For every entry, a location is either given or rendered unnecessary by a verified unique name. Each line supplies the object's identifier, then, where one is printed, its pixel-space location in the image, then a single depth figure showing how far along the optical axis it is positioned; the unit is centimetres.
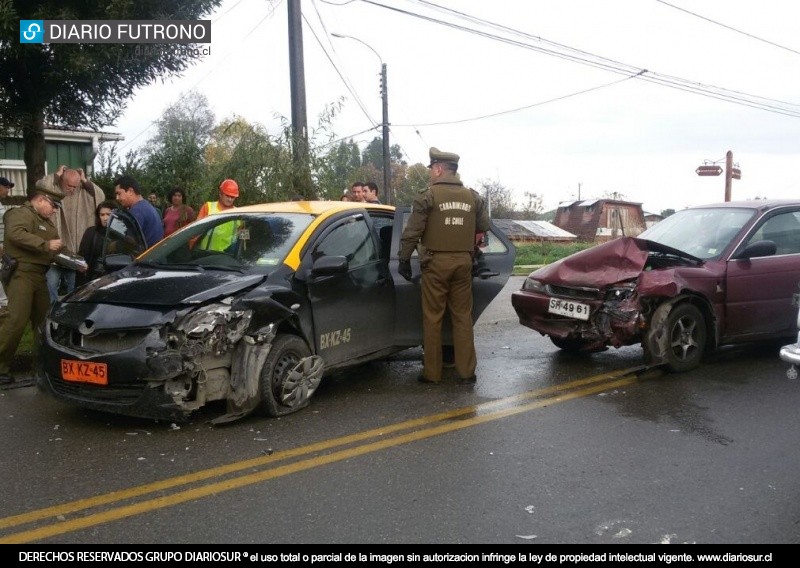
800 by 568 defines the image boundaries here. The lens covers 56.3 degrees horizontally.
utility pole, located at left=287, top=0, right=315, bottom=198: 1120
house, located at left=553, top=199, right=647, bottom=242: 5300
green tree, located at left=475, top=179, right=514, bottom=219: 6562
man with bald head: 844
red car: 658
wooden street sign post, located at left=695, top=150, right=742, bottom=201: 3036
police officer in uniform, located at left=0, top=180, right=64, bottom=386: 644
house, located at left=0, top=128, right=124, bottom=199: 1912
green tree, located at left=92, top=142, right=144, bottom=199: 1614
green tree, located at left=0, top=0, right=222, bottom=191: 982
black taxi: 486
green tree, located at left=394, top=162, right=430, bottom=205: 5822
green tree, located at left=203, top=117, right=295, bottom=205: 1084
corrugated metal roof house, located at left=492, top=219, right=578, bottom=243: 4772
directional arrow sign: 3025
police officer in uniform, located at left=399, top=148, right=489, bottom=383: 637
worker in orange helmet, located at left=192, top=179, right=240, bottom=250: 609
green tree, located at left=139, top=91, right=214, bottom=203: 1512
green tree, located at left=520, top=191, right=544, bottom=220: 6943
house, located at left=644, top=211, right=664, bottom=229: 6165
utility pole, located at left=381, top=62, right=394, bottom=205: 2458
